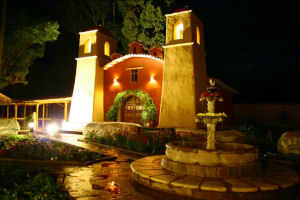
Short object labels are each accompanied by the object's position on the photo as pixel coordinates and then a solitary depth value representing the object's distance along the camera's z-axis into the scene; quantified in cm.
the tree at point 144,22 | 2412
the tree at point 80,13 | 2909
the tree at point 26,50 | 1634
